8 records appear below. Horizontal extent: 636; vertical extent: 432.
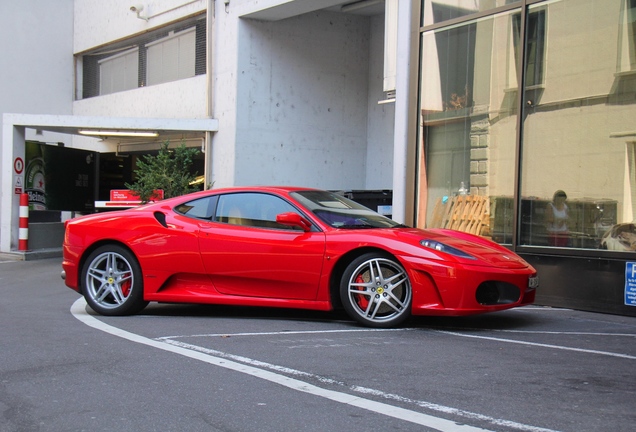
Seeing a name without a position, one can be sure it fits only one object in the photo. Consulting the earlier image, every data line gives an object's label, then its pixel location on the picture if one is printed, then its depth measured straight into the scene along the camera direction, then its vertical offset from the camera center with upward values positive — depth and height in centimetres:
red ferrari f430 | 630 -65
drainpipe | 1581 +220
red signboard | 1544 -28
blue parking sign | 789 -91
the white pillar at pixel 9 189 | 1570 -20
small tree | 1398 +15
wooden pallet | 1002 -31
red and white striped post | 1568 -94
